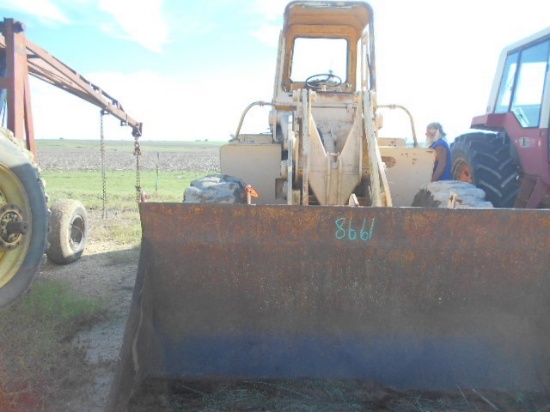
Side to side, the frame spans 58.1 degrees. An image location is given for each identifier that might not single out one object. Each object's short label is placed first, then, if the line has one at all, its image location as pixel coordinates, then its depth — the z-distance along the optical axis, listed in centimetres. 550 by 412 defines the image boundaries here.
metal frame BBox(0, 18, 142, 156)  544
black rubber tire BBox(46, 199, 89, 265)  623
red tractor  553
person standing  647
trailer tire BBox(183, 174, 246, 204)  442
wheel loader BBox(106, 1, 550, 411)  301
